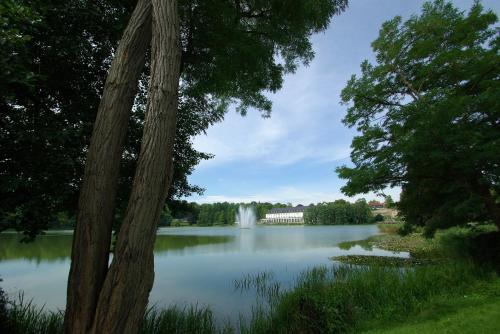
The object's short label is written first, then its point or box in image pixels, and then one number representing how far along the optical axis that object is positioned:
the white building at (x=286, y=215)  133.16
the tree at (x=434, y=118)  7.72
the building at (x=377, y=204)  160.20
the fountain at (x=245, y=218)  95.81
